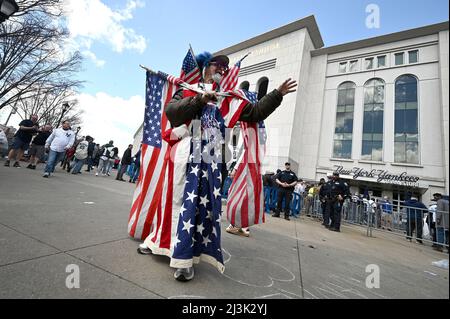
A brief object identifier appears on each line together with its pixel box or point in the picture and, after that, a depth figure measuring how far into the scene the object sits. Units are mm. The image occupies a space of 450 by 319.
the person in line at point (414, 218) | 6312
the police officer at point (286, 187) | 7598
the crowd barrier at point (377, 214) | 6219
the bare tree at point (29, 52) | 10742
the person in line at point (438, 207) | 3571
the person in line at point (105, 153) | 10984
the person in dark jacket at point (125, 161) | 10625
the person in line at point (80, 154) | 9141
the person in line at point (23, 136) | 7668
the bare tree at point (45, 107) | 24797
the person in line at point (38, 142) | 8703
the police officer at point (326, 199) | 7336
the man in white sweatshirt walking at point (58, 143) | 6768
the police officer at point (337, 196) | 6916
